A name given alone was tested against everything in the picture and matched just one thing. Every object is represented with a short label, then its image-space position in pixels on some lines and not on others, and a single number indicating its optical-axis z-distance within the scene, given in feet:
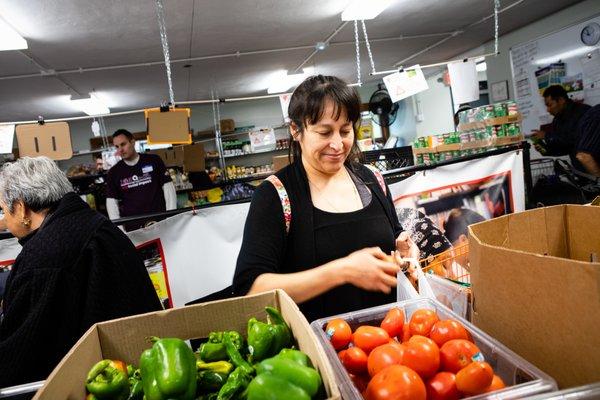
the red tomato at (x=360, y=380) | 2.69
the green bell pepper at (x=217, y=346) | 2.76
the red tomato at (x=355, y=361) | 2.67
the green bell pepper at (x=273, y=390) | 1.98
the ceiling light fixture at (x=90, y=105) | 25.23
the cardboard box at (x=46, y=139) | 9.63
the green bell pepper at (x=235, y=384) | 2.34
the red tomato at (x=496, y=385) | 2.18
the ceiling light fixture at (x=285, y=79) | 26.45
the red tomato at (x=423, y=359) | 2.40
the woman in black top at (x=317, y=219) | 4.17
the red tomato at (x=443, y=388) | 2.29
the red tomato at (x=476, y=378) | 2.13
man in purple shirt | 15.17
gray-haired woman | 4.83
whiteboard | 20.15
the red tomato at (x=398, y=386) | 2.10
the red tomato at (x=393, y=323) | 3.02
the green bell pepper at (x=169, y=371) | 2.29
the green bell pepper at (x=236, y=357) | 2.54
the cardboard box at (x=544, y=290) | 2.13
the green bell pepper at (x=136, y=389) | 2.60
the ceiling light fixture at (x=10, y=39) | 13.06
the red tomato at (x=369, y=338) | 2.77
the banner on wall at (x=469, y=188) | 8.51
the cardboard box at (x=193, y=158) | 22.74
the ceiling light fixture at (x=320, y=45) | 20.18
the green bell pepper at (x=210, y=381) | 2.60
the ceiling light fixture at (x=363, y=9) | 14.29
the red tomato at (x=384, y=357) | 2.45
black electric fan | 32.99
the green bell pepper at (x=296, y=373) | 2.07
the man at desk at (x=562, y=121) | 16.65
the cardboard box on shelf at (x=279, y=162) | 12.61
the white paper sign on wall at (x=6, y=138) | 10.75
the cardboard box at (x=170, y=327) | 2.57
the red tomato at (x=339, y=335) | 2.92
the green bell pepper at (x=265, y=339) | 2.66
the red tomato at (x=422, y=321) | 2.82
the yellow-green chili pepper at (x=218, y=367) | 2.64
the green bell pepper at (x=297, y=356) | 2.28
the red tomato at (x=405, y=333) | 2.94
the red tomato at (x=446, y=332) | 2.66
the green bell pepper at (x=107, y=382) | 2.43
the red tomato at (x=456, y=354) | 2.43
